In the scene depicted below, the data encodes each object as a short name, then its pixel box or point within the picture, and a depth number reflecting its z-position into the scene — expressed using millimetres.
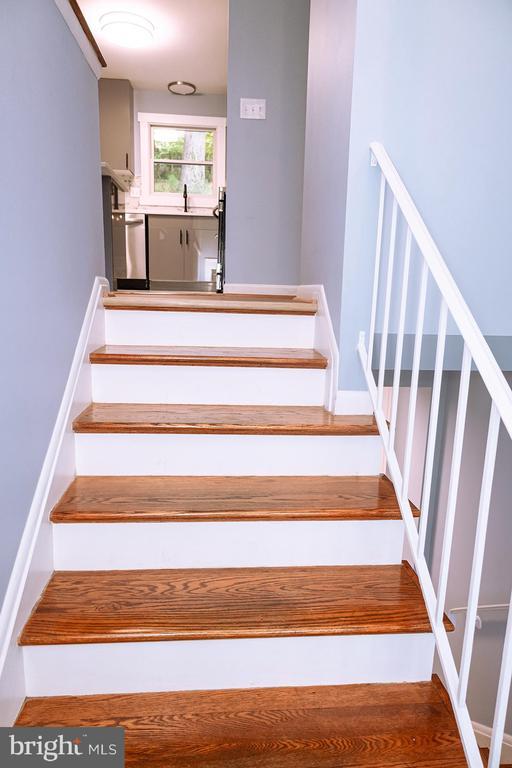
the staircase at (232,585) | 1206
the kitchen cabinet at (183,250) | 6134
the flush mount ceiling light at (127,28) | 4266
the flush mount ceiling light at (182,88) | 5812
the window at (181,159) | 6211
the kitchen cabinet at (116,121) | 5824
